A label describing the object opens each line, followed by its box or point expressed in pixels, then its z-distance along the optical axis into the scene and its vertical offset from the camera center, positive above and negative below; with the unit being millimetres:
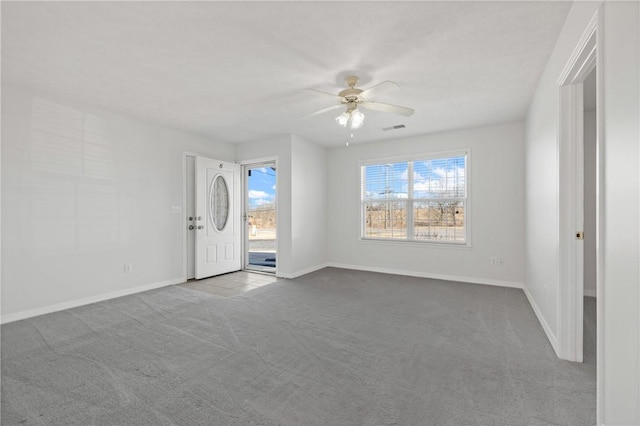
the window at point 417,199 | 4973 +245
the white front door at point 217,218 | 5030 -96
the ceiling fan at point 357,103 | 2904 +1196
